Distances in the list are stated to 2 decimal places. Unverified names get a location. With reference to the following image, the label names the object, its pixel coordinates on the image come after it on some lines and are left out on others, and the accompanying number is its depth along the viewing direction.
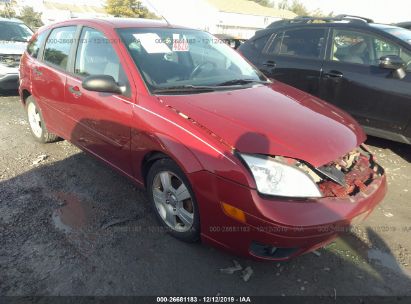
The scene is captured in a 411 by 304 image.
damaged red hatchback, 2.17
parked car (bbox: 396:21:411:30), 7.60
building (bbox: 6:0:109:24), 49.01
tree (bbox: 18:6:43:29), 39.06
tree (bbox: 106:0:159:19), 40.16
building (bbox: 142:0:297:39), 42.84
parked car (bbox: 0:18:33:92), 7.21
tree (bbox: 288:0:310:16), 63.87
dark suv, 4.22
